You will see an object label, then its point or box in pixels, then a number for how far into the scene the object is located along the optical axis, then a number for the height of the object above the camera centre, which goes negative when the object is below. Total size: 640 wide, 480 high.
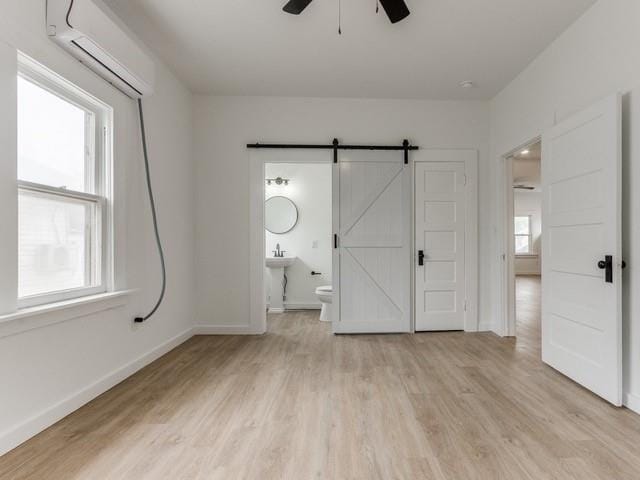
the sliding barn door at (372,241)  3.92 +0.01
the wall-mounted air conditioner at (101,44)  1.87 +1.22
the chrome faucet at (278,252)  5.31 -0.16
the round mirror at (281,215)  5.36 +0.42
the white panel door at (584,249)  2.14 -0.05
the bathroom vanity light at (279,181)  5.37 +0.97
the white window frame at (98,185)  2.20 +0.40
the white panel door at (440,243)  3.96 -0.01
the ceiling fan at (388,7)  2.11 +1.49
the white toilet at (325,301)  4.48 -0.79
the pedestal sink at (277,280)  5.00 -0.58
